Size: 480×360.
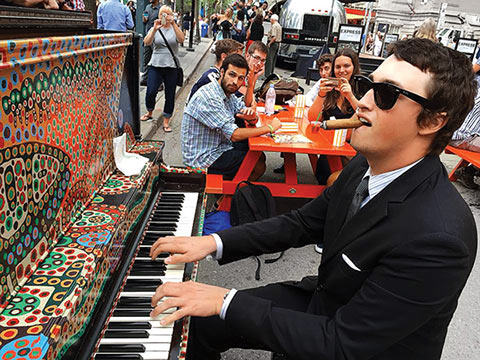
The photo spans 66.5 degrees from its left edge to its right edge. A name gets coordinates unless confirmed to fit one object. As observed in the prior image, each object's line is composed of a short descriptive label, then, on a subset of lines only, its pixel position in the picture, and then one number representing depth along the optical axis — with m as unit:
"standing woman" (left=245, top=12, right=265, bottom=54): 10.87
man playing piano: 1.13
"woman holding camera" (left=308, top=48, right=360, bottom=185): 4.28
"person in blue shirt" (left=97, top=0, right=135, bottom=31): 6.80
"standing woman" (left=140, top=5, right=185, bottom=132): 5.89
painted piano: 1.02
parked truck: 13.10
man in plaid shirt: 3.47
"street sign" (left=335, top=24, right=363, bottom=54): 11.45
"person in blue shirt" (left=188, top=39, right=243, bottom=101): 5.07
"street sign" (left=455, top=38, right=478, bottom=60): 10.15
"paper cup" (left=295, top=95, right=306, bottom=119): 4.97
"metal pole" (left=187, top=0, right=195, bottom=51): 15.03
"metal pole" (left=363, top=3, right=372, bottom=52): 22.35
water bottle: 4.83
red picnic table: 3.46
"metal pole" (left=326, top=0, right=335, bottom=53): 12.96
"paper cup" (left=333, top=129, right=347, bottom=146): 3.63
